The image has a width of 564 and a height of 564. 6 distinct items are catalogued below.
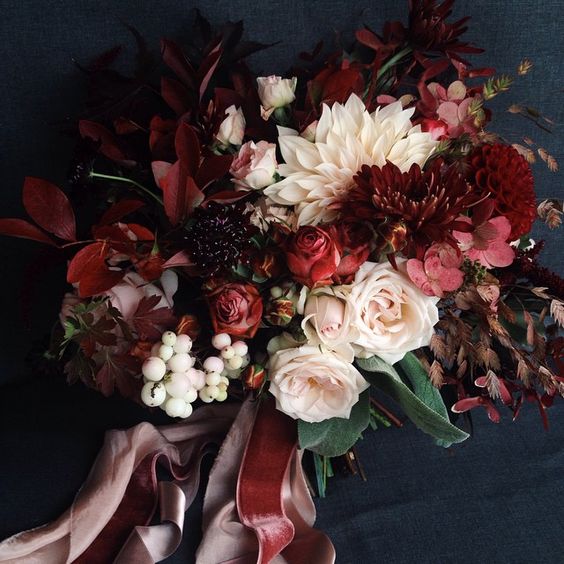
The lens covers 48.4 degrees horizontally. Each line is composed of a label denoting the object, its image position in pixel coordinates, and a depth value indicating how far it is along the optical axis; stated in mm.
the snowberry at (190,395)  716
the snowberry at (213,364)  726
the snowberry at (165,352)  705
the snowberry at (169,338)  709
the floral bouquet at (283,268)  686
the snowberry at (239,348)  730
